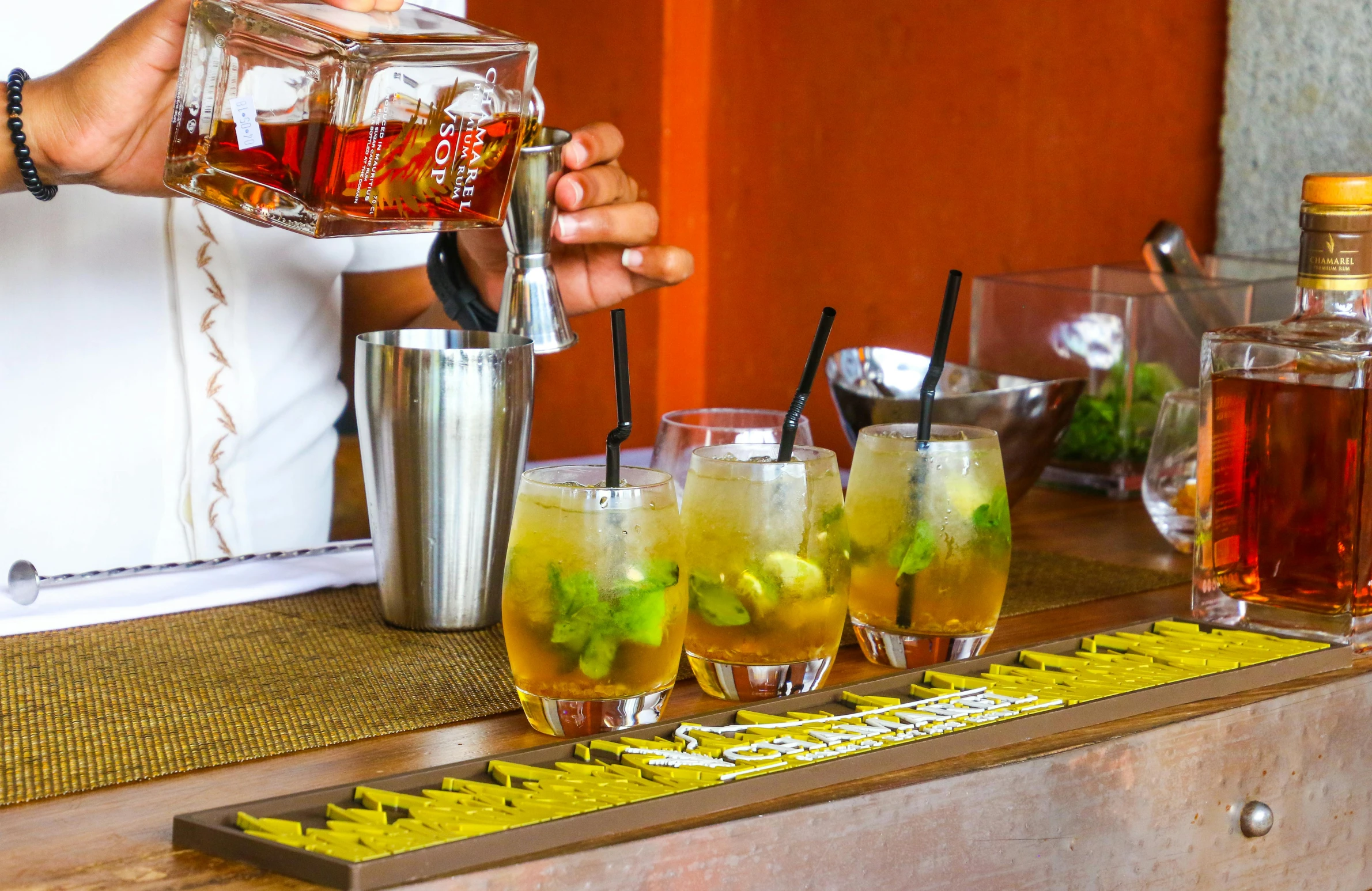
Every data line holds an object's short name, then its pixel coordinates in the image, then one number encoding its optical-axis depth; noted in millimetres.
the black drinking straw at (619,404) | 1501
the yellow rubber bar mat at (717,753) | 1390
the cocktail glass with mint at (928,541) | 1600
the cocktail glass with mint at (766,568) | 1539
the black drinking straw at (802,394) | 1556
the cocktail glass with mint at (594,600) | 1487
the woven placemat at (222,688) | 1503
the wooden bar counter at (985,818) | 1414
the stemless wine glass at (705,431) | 1682
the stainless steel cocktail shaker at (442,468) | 1650
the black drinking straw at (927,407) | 1607
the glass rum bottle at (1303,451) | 1643
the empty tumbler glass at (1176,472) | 1885
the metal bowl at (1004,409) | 1921
